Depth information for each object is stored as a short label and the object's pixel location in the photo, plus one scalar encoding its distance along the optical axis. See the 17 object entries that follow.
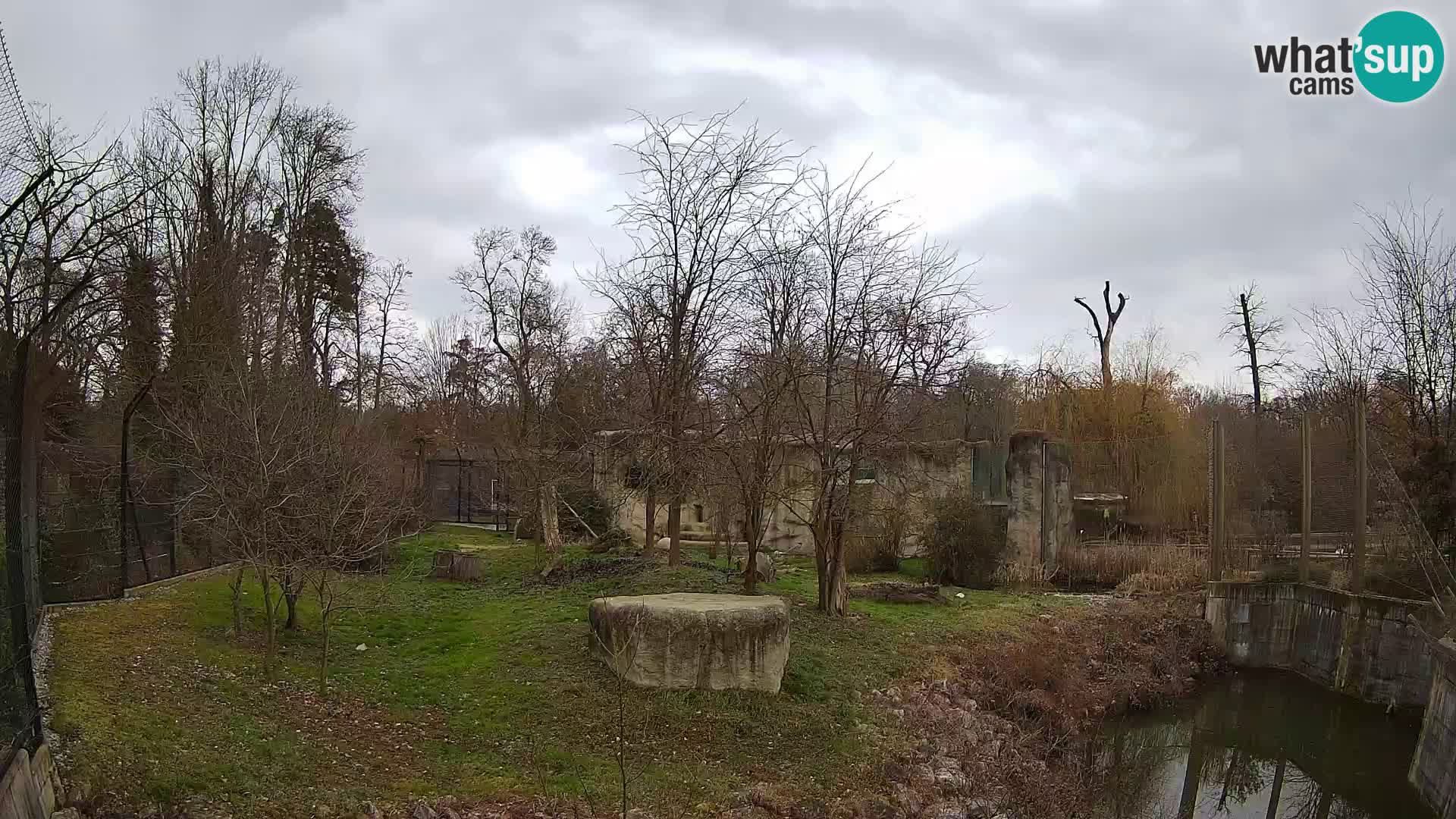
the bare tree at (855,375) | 12.05
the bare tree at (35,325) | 5.57
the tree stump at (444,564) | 15.62
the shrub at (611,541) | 18.65
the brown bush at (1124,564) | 18.39
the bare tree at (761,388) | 11.96
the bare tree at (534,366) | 17.53
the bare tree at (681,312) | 12.73
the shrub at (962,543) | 17.92
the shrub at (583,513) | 21.61
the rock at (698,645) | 8.89
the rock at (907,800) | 7.67
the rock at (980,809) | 8.08
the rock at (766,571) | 14.11
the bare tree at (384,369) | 27.50
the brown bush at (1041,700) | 8.63
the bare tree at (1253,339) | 31.41
